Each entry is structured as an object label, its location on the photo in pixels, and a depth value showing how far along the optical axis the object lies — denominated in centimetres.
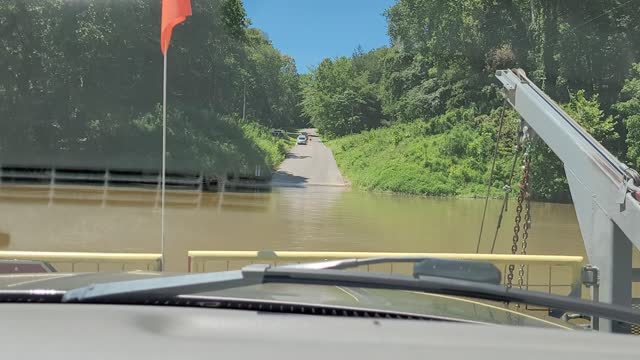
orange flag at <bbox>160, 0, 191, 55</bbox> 680
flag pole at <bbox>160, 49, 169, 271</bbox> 521
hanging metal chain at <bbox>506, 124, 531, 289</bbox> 648
